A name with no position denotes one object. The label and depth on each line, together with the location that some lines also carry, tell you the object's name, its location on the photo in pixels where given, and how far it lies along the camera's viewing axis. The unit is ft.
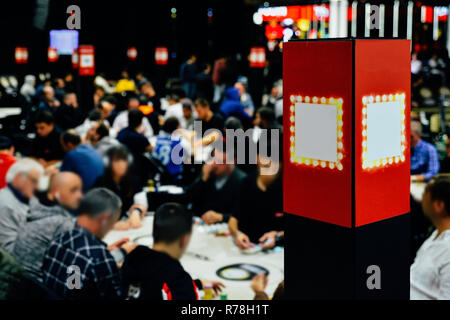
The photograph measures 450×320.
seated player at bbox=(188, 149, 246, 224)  15.89
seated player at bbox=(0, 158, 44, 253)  12.35
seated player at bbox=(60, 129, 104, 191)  16.16
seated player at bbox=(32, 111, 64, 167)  21.24
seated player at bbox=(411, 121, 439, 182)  18.80
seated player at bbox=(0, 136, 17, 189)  15.84
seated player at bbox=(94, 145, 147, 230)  15.93
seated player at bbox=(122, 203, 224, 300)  9.05
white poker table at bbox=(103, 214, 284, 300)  11.17
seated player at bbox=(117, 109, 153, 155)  19.58
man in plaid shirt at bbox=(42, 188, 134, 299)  9.90
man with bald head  11.37
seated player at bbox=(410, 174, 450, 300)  9.23
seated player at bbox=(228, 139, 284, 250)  13.97
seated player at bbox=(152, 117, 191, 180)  19.99
